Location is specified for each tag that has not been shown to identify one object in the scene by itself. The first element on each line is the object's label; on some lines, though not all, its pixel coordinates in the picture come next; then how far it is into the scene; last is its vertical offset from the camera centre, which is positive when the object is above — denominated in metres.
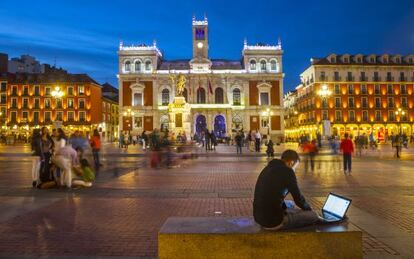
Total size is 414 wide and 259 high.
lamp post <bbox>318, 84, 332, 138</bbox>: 36.30 +3.64
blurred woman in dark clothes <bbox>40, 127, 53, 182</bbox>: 12.52 -0.40
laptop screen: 5.11 -0.84
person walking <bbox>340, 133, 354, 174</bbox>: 16.80 -0.55
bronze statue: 46.91 +5.59
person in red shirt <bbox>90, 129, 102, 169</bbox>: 18.63 -0.32
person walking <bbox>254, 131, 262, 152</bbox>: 33.81 -0.45
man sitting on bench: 4.70 -0.69
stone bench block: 4.60 -1.13
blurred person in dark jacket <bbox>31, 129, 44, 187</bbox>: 12.43 -0.44
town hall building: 74.12 +8.15
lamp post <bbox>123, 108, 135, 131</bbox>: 73.83 +4.04
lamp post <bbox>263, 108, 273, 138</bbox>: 69.12 +3.67
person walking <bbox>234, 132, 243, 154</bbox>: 31.75 -0.26
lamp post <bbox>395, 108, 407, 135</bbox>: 76.72 +3.71
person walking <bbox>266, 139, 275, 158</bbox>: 25.72 -0.82
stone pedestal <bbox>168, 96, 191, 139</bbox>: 47.27 +2.32
